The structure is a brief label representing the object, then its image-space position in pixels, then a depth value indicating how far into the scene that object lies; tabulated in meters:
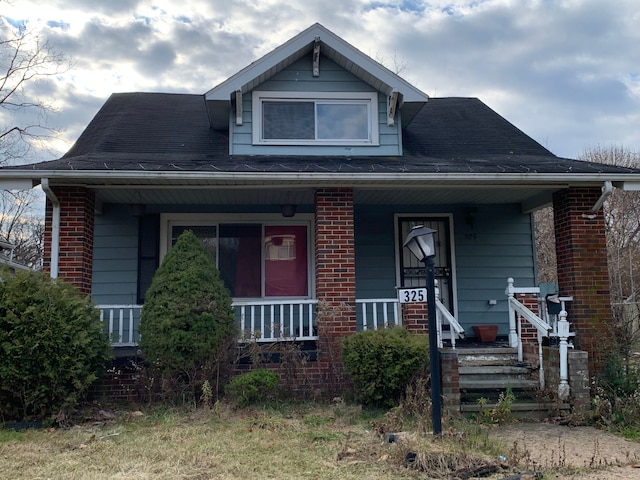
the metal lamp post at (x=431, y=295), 5.09
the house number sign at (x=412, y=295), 5.63
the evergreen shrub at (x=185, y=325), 6.61
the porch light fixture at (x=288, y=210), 9.00
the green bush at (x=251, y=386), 6.48
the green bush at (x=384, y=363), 6.46
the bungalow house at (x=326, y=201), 7.50
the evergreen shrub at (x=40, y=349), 6.07
